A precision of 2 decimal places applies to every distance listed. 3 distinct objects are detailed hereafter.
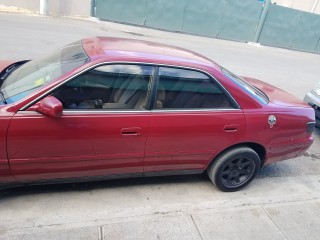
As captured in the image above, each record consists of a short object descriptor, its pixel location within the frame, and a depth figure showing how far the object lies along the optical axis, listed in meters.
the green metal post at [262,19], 16.11
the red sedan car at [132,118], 2.46
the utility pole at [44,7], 12.51
